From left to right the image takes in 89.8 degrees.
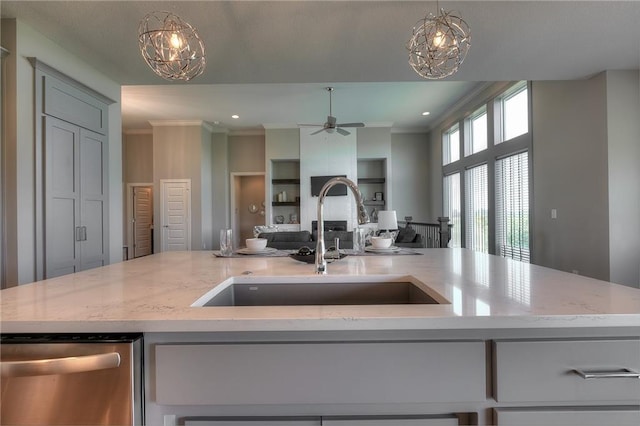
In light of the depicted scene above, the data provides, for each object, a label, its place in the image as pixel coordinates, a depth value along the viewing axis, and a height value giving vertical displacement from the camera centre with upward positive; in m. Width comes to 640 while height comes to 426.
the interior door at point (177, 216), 7.34 +0.00
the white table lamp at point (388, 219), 4.18 -0.06
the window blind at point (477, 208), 6.04 +0.11
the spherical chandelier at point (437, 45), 1.89 +1.04
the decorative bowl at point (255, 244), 1.99 -0.18
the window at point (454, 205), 7.34 +0.20
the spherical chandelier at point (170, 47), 1.82 +1.00
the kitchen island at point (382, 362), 0.75 -0.35
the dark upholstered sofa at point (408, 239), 4.70 -0.38
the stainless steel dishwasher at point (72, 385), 0.73 -0.38
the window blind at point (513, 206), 4.92 +0.11
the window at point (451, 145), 7.38 +1.64
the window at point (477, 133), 6.12 +1.61
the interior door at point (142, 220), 8.30 -0.09
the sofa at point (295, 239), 4.63 -0.37
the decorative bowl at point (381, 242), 2.05 -0.18
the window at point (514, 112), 4.93 +1.63
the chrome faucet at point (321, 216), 1.31 -0.01
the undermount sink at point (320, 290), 1.32 -0.31
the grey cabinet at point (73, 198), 2.94 +0.19
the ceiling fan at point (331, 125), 5.63 +1.61
